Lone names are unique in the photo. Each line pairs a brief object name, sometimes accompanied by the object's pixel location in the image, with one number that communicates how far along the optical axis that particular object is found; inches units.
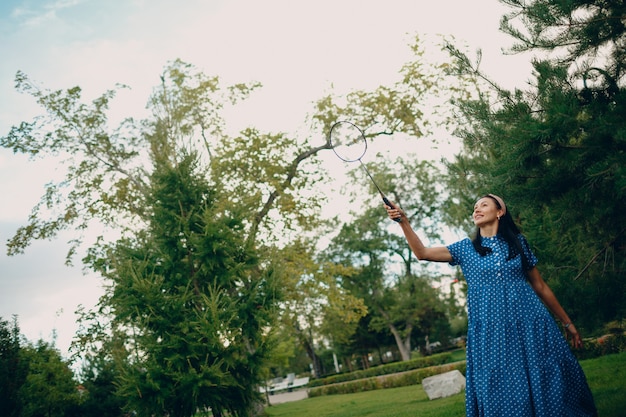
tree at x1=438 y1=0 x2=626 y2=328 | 192.1
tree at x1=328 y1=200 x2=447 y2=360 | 1525.6
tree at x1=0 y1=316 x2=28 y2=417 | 603.5
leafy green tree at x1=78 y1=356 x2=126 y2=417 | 621.3
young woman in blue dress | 144.8
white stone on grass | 503.5
